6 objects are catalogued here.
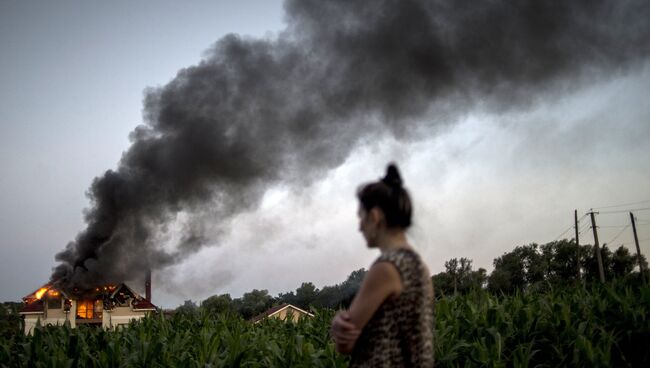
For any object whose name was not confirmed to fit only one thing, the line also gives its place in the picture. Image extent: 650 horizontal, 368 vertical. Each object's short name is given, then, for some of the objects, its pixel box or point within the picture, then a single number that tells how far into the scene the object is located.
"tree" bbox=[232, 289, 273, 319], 69.56
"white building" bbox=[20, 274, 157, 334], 39.94
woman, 2.28
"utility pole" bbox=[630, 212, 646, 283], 36.68
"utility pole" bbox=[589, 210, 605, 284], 31.86
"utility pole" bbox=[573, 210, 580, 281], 33.38
